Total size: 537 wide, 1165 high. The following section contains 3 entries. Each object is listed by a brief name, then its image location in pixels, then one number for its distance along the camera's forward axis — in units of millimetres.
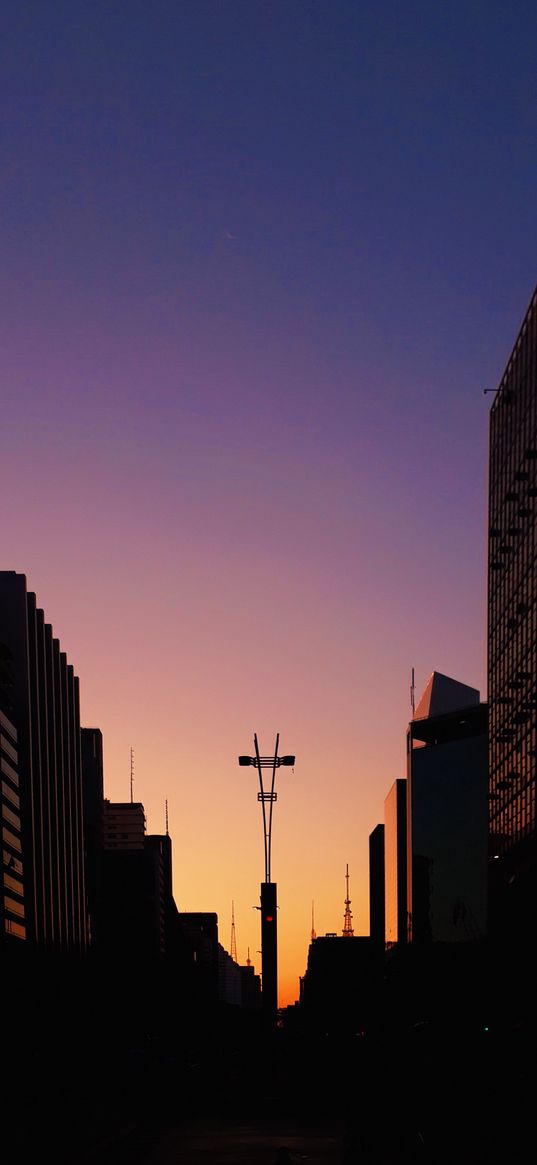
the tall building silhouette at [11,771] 189250
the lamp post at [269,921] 84750
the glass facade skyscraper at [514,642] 148375
